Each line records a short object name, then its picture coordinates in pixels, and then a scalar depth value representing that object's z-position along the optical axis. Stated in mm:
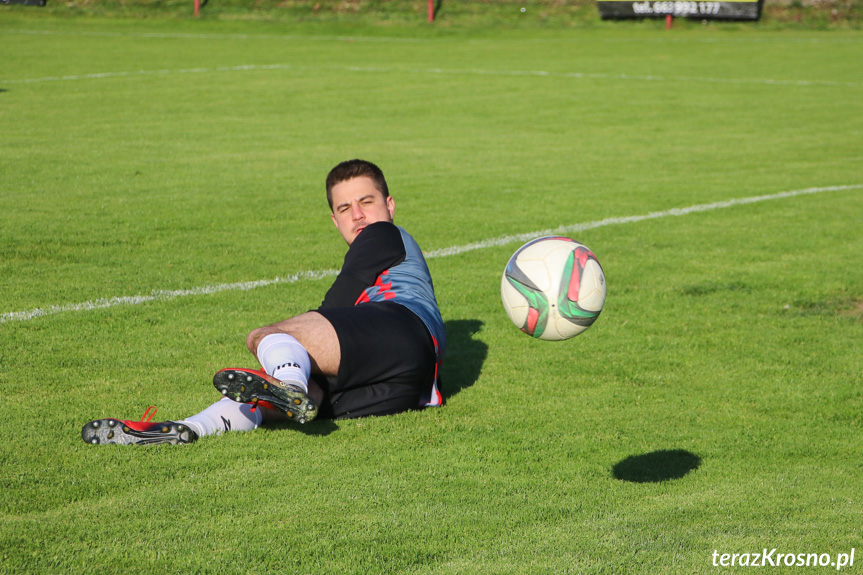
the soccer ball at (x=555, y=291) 9797
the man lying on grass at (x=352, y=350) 9336
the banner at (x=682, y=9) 75000
